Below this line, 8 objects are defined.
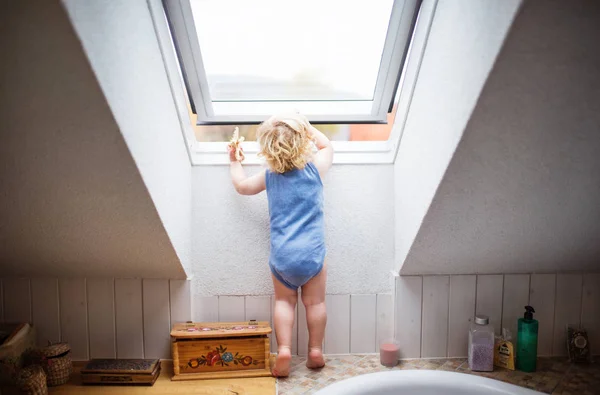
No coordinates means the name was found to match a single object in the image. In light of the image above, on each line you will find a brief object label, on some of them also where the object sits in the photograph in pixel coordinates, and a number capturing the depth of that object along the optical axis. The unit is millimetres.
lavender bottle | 1973
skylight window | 1736
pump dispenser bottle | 1995
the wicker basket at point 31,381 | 1720
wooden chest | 1913
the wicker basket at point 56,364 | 1856
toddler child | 1839
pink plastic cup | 2029
